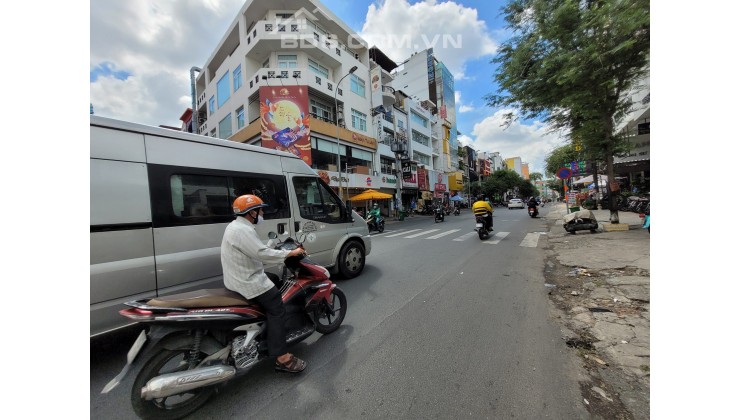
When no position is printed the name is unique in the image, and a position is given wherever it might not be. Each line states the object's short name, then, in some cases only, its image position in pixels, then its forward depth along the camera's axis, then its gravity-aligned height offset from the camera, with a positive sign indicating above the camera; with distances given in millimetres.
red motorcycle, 1847 -1089
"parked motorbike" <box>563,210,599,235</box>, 9562 -634
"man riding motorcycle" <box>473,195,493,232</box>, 9402 -143
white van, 2596 +60
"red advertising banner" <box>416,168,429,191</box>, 33844 +3626
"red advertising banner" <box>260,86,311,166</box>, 17781 +6040
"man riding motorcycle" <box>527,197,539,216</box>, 18984 +94
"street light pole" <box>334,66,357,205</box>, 18850 +7421
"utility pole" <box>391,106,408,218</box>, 26484 +5523
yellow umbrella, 19828 +930
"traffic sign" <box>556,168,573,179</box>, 10914 +1313
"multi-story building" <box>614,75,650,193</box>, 16219 +3213
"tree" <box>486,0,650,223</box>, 6484 +3965
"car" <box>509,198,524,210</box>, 34688 +322
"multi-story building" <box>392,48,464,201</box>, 40281 +16635
